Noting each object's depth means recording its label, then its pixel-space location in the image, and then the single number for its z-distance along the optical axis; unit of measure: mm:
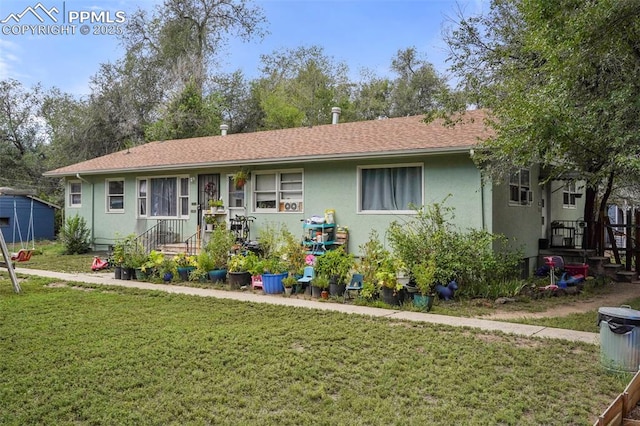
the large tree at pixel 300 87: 28297
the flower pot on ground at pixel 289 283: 8617
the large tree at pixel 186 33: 27297
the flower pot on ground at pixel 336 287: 8258
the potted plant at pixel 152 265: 10211
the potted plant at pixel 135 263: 10320
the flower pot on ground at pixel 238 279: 9305
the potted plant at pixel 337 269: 8226
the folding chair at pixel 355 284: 8242
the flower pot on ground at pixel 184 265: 10094
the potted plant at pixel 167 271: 10031
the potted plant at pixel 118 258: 10456
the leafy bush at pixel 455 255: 8320
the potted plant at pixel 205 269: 9758
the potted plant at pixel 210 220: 13422
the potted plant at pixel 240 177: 12867
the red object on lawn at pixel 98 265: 11860
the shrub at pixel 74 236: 15562
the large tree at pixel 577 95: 6156
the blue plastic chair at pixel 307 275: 8625
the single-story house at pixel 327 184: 10266
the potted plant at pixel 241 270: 9312
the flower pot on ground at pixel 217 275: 9728
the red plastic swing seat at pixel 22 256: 10438
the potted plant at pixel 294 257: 9094
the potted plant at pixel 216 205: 13289
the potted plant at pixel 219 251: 9766
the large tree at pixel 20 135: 30531
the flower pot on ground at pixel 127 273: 10359
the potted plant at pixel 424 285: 7316
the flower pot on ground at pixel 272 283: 8742
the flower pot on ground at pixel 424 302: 7288
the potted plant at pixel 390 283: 7527
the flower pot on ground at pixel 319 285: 8297
